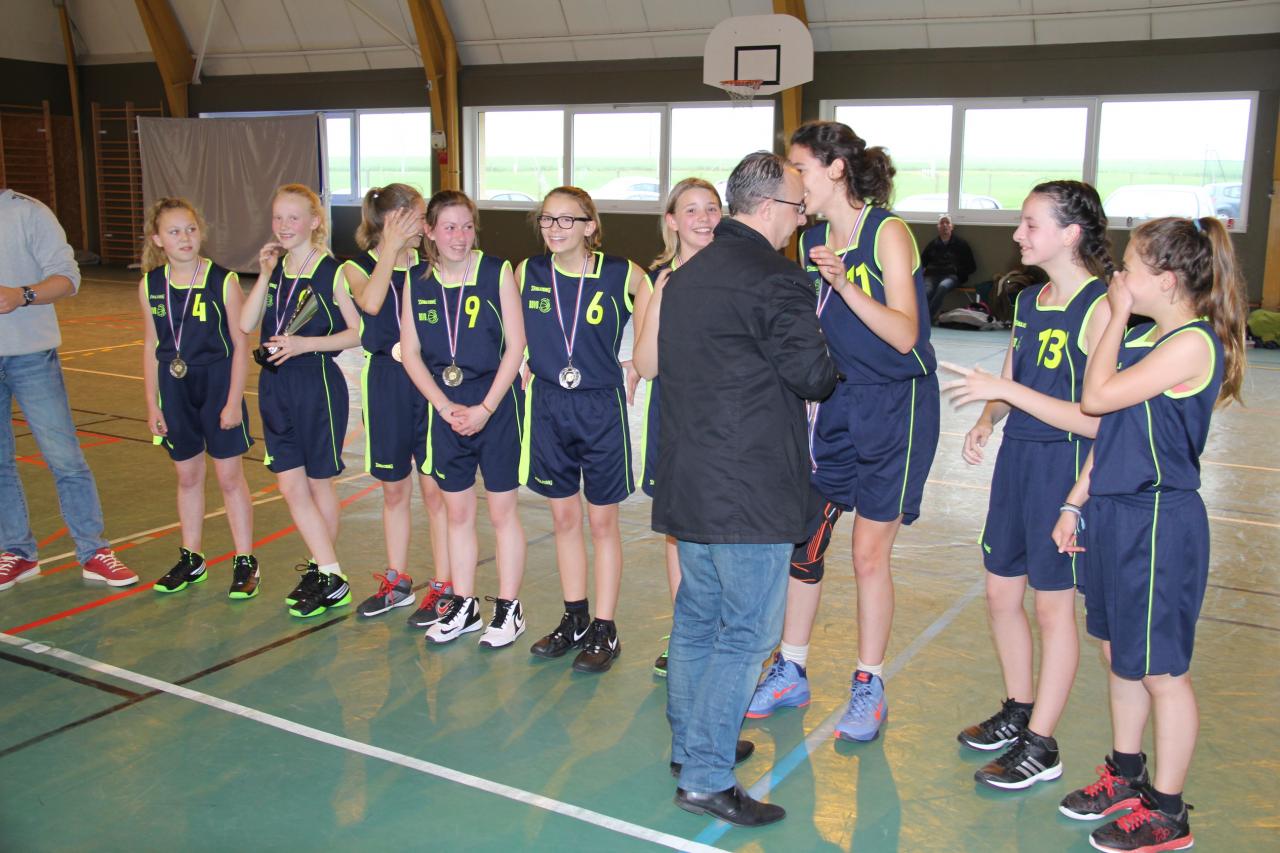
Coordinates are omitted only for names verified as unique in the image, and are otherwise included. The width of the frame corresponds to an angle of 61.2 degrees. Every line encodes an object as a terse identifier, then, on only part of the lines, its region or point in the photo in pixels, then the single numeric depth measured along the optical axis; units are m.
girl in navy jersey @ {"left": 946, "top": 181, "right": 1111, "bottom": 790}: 3.02
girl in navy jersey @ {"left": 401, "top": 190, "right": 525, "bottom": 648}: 4.08
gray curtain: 19.61
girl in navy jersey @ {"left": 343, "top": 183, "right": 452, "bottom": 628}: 4.24
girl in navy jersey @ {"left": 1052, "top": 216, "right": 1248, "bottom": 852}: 2.71
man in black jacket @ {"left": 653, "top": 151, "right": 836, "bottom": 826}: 2.62
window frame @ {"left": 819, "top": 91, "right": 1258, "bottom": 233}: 14.22
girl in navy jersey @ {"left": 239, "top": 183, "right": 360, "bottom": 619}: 4.45
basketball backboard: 14.90
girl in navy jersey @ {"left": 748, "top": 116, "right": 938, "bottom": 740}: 3.24
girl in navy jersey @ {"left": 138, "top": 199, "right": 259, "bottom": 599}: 4.60
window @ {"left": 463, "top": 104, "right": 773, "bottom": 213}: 17.45
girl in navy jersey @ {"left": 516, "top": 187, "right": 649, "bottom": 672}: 3.95
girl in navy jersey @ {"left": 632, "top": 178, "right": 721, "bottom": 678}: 3.76
